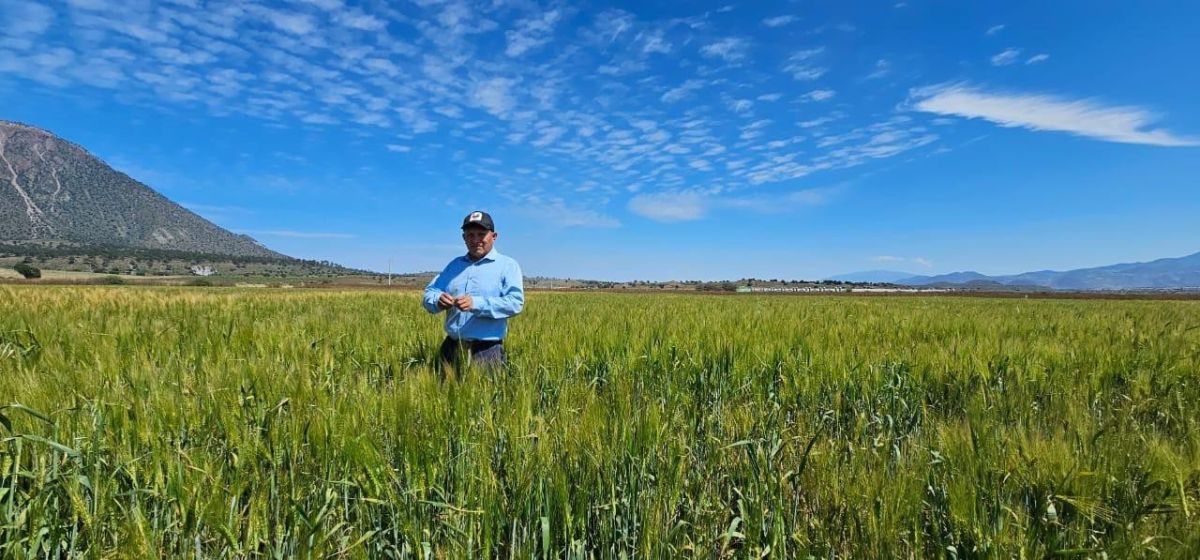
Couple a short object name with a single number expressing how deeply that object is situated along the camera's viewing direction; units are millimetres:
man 4272
